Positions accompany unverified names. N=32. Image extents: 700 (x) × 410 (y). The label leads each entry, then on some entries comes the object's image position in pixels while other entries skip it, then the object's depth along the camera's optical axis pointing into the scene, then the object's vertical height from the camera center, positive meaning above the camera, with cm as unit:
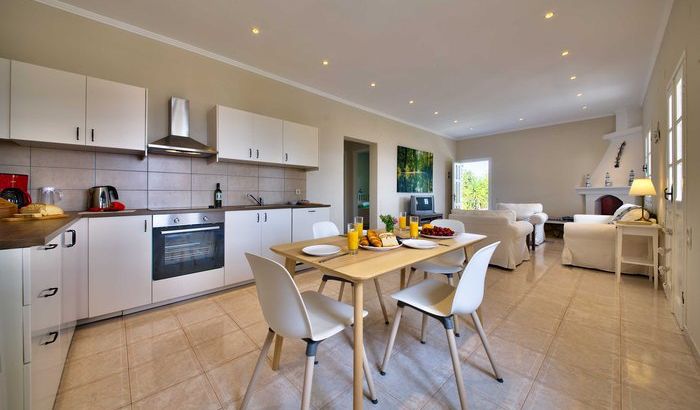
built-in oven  235 -36
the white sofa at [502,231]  349 -36
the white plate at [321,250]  141 -25
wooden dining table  112 -28
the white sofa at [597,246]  330 -55
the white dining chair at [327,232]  214 -22
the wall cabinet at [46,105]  191 +77
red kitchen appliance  189 +12
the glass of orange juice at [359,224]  169 -12
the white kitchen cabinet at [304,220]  335 -19
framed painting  582 +82
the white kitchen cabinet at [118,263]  206 -47
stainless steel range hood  257 +69
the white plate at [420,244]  162 -25
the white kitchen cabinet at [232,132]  284 +82
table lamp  303 +18
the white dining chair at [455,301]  126 -54
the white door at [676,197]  199 +6
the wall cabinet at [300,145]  341 +81
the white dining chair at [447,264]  202 -50
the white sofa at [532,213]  493 -20
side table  289 -48
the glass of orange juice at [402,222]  212 -14
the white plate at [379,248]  154 -25
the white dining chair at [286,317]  102 -47
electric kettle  230 +8
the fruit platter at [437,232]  192 -21
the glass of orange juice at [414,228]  192 -17
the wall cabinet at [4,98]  186 +77
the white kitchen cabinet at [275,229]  305 -28
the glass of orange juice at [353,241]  148 -20
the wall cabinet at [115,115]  218 +78
